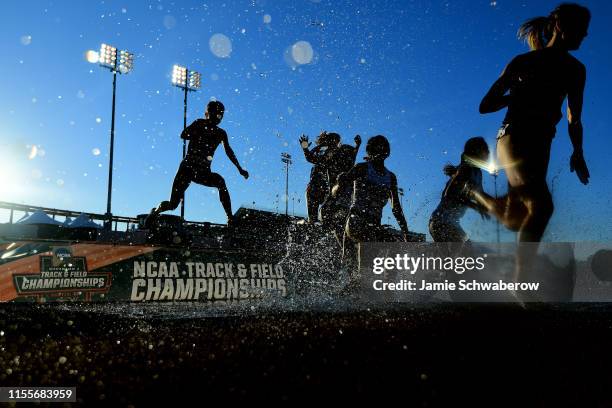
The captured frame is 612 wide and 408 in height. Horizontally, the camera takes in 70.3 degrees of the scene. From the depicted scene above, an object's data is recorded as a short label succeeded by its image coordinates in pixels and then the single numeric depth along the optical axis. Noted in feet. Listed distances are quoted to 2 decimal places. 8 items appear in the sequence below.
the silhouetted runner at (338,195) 21.98
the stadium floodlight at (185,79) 123.36
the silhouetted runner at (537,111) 11.32
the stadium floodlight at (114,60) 108.74
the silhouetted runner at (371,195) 19.47
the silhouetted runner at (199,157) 23.91
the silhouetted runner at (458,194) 20.04
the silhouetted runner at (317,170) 27.04
